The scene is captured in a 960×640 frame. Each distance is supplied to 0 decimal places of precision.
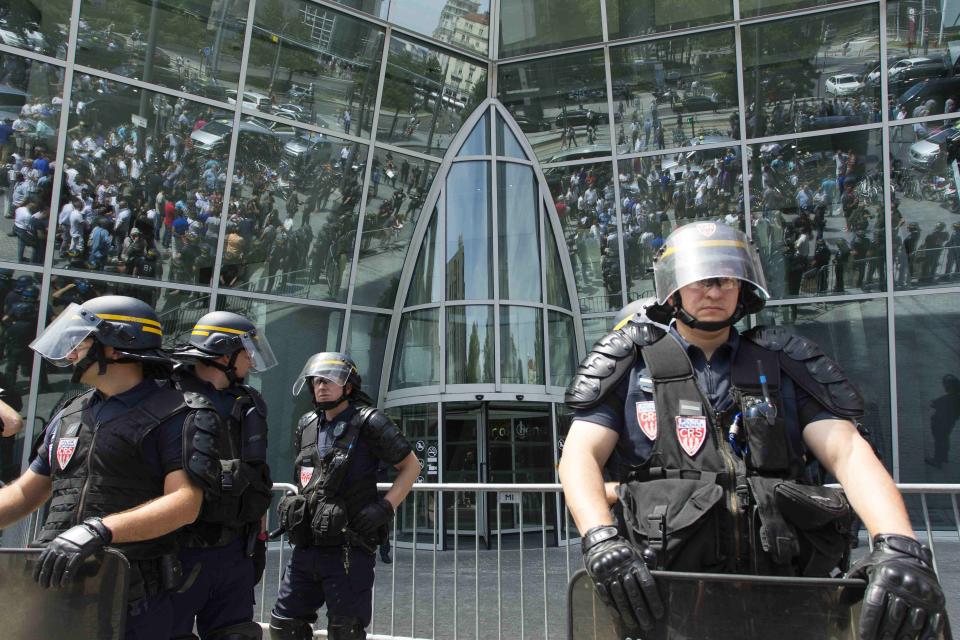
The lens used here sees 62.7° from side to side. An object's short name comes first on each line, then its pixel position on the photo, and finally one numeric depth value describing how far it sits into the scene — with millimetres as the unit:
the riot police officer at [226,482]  3504
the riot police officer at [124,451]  2732
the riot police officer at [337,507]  4383
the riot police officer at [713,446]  1953
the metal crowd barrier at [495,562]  5207
